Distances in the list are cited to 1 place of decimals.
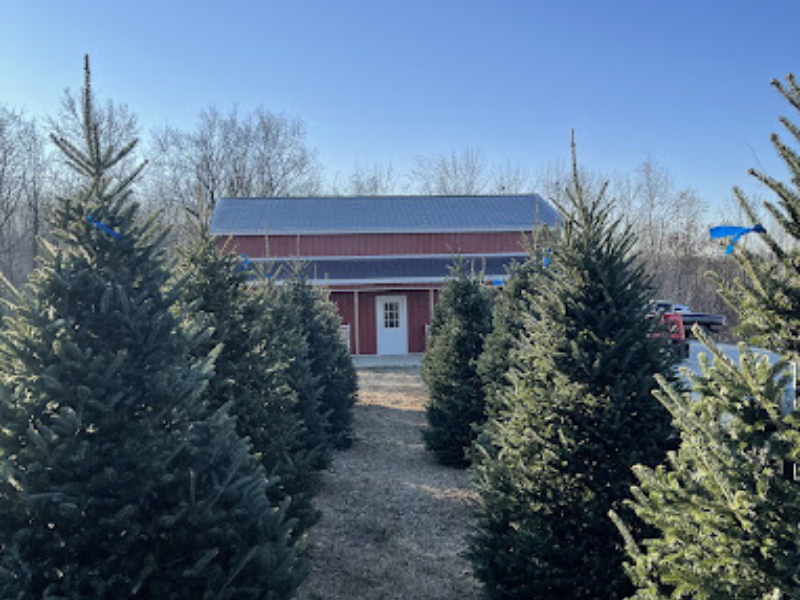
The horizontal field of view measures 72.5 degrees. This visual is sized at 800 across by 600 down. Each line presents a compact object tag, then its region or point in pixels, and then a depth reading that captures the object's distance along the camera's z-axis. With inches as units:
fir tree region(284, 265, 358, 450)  422.3
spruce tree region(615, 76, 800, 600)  90.0
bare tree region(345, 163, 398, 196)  2036.9
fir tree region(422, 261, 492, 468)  383.6
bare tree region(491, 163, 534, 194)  1789.9
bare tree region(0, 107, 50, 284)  1263.5
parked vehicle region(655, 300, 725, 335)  904.9
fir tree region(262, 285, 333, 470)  315.6
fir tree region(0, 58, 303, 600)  110.7
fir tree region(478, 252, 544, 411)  337.4
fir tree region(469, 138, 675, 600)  164.6
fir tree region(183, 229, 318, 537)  207.8
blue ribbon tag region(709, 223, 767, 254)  108.6
